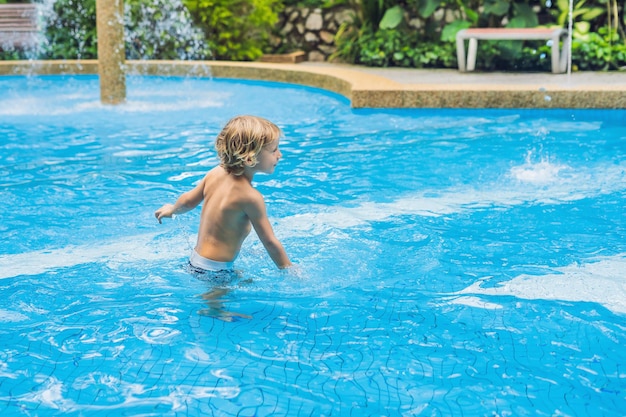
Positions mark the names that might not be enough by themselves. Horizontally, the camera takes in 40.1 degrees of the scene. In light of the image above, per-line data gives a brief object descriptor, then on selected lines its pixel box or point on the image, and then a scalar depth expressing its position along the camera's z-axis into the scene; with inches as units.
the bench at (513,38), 425.7
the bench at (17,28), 546.2
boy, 139.8
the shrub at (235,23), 525.0
